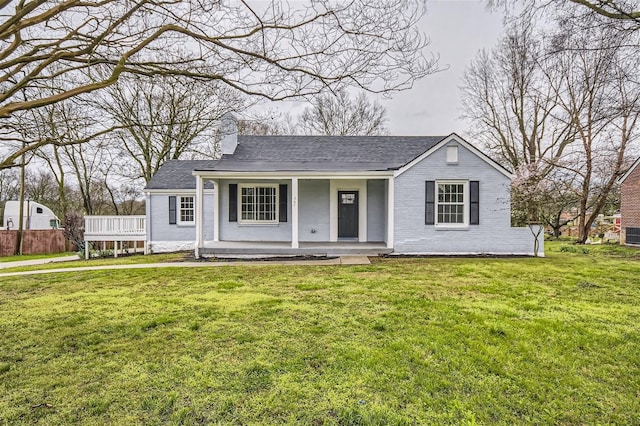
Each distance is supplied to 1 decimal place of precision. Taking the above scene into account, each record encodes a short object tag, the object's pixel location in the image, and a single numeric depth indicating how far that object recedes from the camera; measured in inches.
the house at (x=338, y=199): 458.0
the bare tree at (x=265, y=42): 146.6
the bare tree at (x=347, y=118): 1016.9
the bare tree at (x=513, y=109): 783.1
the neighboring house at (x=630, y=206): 667.4
